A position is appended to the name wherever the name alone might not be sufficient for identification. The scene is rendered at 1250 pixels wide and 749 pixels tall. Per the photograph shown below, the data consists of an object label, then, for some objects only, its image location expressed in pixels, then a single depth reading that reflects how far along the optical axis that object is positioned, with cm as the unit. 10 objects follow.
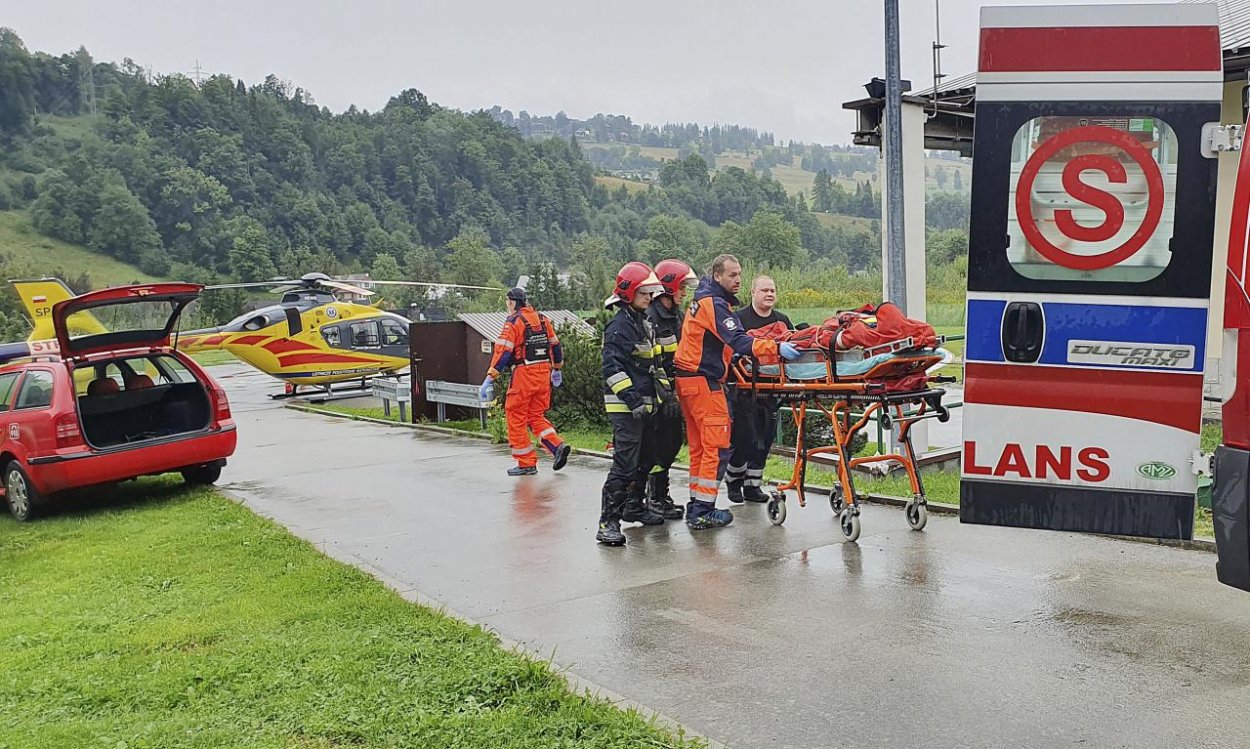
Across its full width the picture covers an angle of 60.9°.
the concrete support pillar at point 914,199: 1069
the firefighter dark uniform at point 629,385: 776
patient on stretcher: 698
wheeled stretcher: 714
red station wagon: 965
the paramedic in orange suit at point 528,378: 1100
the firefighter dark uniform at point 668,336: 823
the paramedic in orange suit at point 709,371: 768
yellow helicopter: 2389
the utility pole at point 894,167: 994
